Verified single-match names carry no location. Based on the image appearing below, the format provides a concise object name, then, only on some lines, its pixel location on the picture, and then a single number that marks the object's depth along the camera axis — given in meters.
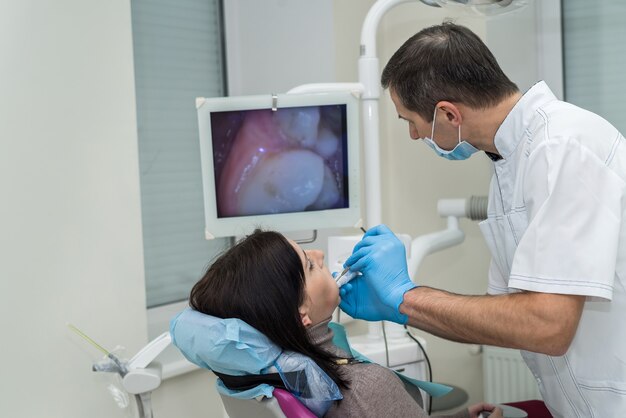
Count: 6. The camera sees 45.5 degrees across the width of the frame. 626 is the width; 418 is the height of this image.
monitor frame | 1.99
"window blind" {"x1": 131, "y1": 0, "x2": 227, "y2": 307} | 2.72
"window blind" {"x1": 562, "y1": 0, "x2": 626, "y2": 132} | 2.80
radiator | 2.91
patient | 1.41
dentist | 1.30
